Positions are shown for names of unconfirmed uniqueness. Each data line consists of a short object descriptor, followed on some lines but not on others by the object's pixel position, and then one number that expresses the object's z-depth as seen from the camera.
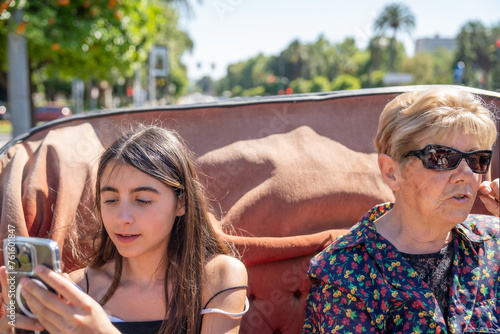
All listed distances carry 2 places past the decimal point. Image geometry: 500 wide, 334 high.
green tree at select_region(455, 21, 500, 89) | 32.95
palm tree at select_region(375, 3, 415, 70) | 39.75
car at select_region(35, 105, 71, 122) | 21.47
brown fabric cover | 1.77
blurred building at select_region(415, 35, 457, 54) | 77.41
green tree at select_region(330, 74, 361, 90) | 33.41
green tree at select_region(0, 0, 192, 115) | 4.54
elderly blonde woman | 1.27
